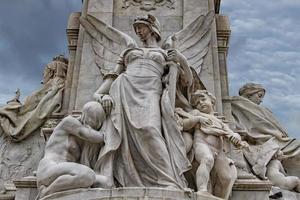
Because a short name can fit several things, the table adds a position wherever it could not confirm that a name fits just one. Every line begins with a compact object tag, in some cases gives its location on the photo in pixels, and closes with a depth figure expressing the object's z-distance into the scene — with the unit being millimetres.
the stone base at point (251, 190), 9992
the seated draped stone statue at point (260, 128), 12367
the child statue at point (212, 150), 9496
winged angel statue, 9383
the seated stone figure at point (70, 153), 8758
